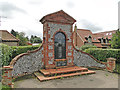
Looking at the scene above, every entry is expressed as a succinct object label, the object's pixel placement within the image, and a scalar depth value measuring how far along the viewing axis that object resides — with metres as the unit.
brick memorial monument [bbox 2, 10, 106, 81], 7.50
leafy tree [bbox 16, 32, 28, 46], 33.06
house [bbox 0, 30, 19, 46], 17.48
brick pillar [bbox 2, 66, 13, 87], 5.26
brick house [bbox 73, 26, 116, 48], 24.55
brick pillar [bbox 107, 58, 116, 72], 8.96
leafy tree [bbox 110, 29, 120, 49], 13.63
